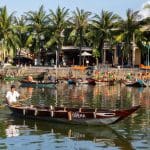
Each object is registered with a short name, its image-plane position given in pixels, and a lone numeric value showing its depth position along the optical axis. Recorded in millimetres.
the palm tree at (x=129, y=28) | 82062
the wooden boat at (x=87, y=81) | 73188
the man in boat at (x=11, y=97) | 30500
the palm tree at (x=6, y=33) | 86644
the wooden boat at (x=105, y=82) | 73556
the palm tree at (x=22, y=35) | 88488
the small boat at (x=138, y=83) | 69500
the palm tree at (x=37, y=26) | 89500
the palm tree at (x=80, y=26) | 86812
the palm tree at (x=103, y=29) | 85438
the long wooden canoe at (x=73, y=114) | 25734
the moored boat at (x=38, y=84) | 63625
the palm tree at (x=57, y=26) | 87500
